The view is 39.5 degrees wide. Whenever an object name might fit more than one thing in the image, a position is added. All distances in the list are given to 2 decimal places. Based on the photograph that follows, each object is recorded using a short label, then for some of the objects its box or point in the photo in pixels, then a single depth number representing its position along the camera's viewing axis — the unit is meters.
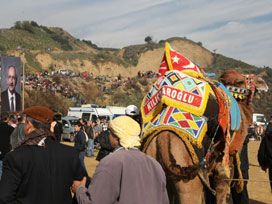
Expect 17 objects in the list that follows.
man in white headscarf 2.80
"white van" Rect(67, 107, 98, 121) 28.88
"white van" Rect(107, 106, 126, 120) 30.61
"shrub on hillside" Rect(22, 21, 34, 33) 101.31
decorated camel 4.46
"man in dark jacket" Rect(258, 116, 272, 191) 6.74
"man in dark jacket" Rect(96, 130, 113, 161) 8.44
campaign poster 21.56
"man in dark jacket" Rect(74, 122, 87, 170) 12.29
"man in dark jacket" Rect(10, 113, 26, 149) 7.65
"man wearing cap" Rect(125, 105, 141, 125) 6.20
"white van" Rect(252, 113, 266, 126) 37.25
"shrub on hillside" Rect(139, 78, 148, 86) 61.36
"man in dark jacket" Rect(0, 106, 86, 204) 3.15
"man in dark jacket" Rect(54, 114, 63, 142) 11.78
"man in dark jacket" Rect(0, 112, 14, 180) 8.14
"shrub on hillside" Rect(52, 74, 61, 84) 52.41
